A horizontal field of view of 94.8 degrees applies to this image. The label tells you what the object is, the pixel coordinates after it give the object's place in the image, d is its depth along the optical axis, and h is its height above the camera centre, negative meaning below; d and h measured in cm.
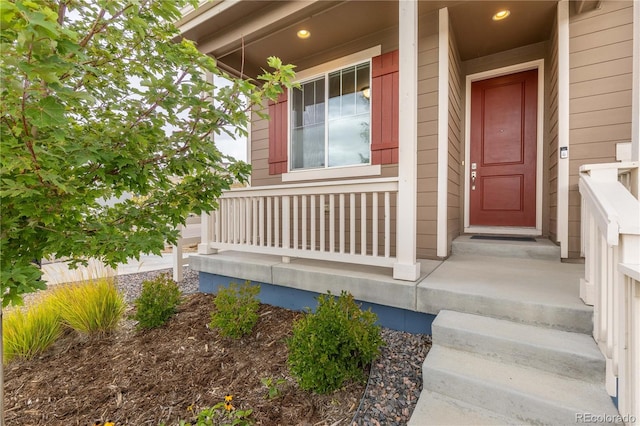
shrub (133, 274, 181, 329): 280 -91
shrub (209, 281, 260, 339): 243 -87
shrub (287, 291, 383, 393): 173 -84
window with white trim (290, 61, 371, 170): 372 +122
